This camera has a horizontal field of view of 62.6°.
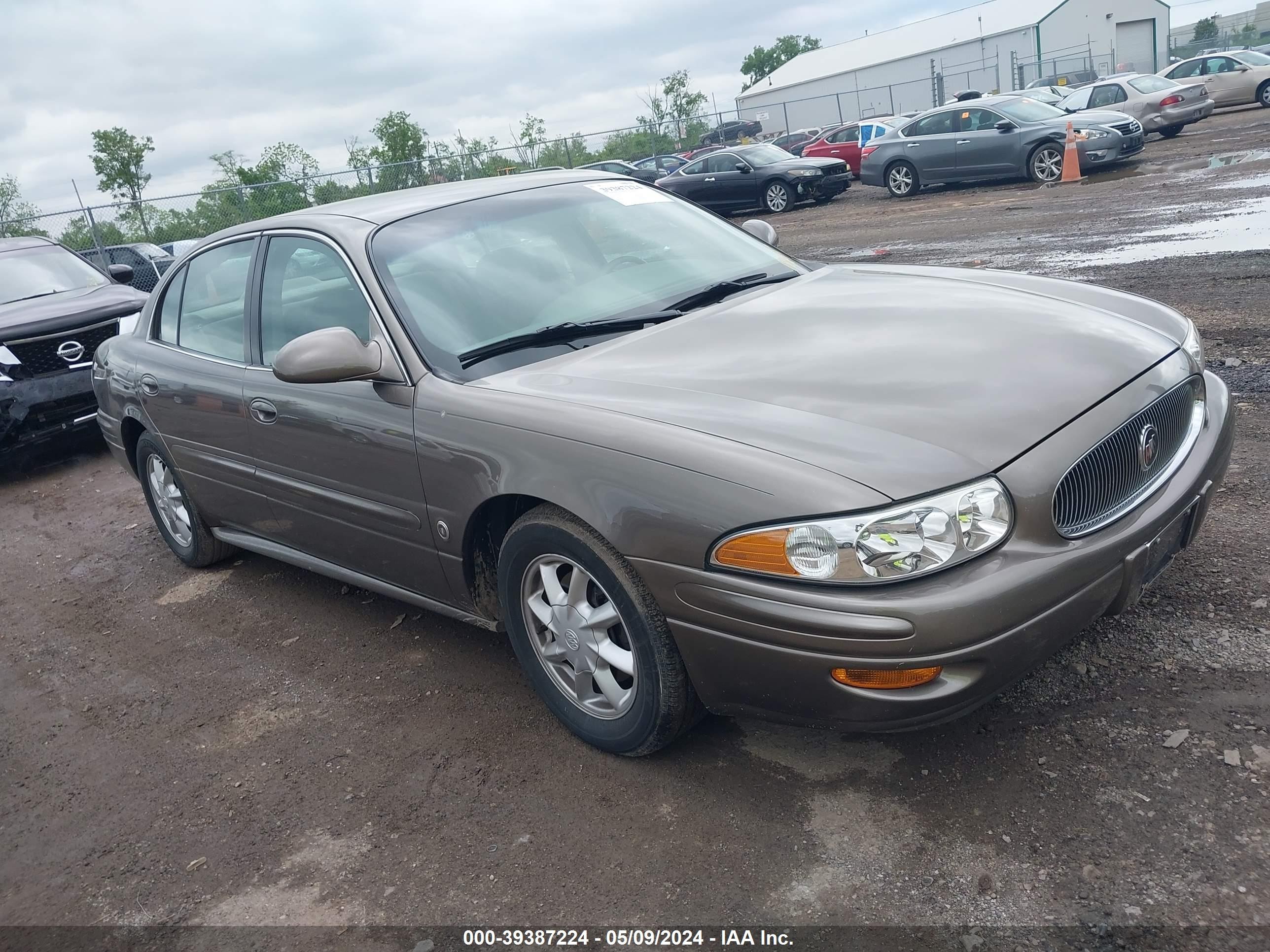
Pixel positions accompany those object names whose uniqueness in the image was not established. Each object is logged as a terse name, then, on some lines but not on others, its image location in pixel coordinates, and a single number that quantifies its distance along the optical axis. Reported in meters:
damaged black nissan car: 7.42
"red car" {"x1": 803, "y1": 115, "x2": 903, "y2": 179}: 24.31
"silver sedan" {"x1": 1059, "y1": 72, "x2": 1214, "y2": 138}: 22.25
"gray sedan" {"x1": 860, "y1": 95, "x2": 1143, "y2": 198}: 17.02
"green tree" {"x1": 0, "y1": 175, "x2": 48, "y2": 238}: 19.88
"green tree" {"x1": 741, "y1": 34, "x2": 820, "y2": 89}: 106.81
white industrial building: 50.38
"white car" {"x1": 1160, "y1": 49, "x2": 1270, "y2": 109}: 25.36
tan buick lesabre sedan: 2.40
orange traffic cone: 16.56
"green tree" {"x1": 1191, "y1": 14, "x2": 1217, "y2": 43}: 89.19
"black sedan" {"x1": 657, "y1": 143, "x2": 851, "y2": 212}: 20.39
